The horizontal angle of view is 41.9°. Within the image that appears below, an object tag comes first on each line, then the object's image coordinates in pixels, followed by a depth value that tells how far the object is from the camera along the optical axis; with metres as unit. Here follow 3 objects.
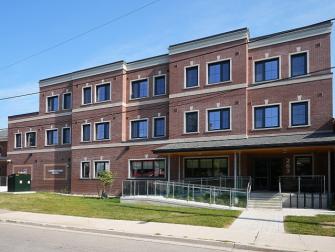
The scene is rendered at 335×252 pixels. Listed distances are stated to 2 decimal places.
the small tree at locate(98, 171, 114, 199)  32.22
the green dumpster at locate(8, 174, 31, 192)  33.81
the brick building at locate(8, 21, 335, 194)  26.47
